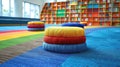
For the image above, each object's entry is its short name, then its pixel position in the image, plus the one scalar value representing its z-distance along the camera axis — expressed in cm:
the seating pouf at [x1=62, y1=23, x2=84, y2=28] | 244
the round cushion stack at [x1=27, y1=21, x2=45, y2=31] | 314
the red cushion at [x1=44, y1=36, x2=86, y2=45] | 126
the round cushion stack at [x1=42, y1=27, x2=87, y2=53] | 126
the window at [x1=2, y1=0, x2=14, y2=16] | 613
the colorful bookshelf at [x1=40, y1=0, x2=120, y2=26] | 703
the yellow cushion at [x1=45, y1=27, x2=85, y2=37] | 127
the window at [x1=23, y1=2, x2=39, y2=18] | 732
